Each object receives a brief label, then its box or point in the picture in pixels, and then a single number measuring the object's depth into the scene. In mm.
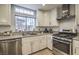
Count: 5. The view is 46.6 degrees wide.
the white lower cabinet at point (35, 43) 2002
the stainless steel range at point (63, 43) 1415
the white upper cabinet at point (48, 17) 1581
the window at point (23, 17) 1612
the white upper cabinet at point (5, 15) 1601
